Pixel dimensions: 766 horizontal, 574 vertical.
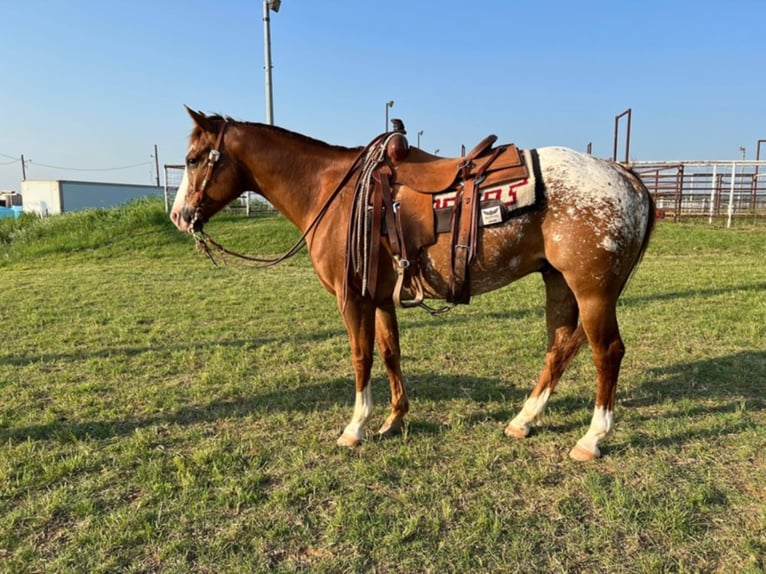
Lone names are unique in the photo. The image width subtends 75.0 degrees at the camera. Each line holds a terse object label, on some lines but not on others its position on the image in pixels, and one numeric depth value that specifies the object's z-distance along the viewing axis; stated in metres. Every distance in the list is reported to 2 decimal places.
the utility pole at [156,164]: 52.91
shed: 28.94
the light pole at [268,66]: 13.68
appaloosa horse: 2.85
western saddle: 2.93
